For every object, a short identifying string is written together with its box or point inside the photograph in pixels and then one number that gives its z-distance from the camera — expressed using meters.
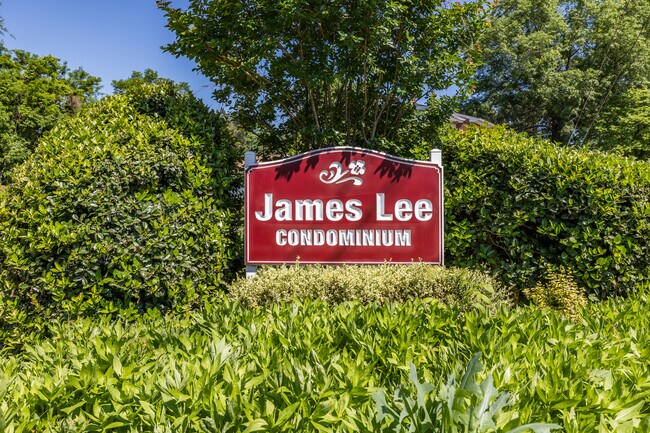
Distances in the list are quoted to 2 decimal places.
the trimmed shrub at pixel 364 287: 4.31
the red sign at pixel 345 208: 5.25
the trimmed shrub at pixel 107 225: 4.31
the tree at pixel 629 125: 22.77
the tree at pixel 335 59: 5.47
